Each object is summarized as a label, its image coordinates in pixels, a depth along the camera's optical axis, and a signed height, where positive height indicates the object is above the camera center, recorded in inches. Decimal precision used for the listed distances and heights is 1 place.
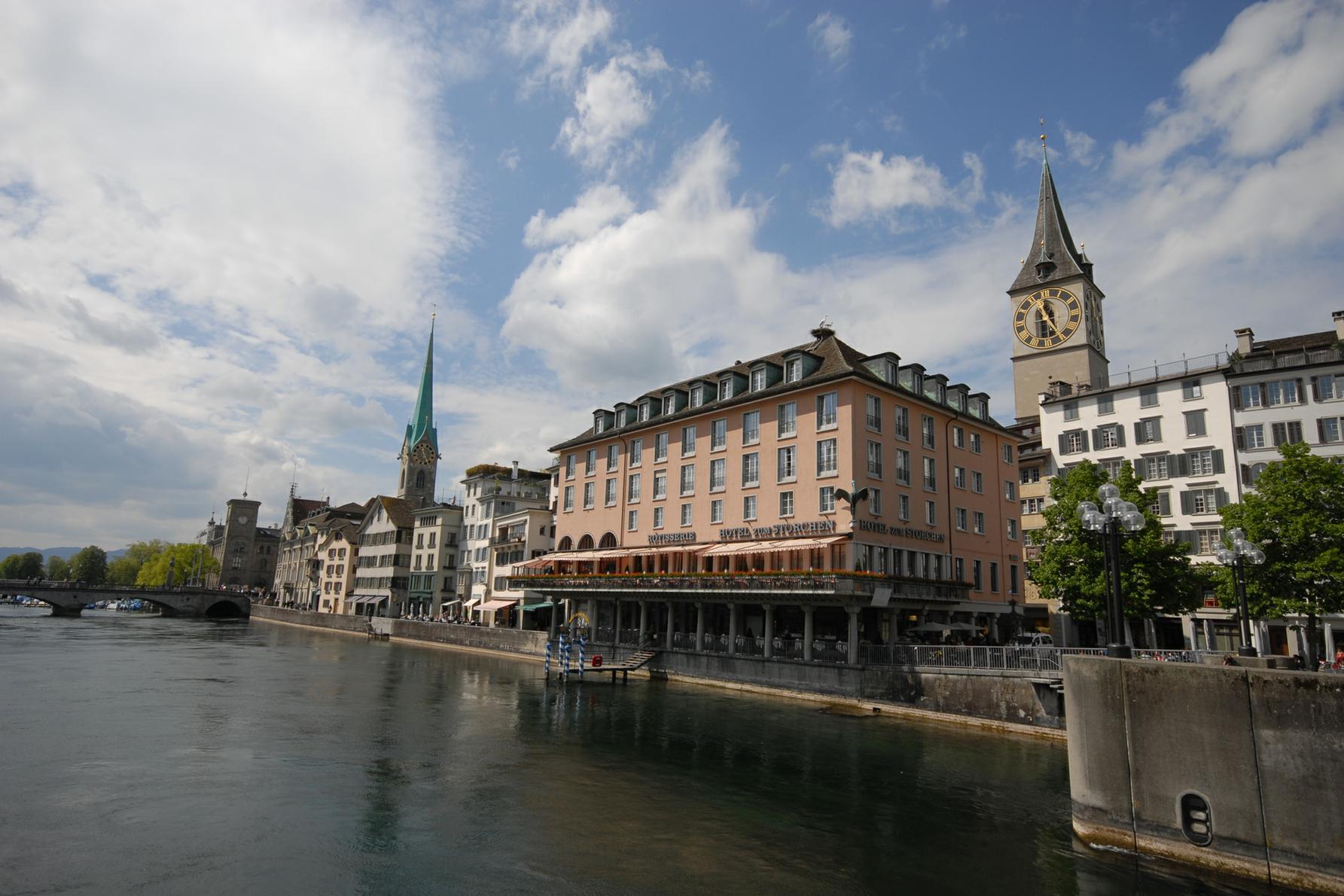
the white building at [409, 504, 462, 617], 3821.4 +141.2
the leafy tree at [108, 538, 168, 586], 7709.2 +265.8
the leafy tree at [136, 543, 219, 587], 6565.0 +188.8
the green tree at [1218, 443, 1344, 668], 1417.3 +128.6
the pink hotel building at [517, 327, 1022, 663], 1718.8 +212.0
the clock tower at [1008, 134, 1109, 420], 3233.3 +1179.2
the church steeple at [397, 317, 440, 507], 5378.9 +889.9
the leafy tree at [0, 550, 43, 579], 7347.4 +154.6
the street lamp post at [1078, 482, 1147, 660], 664.4 +70.0
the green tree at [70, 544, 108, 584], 7155.5 +168.7
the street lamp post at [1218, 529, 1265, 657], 817.9 +57.1
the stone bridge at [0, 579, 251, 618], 4065.0 -59.4
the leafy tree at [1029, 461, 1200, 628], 1513.3 +86.5
